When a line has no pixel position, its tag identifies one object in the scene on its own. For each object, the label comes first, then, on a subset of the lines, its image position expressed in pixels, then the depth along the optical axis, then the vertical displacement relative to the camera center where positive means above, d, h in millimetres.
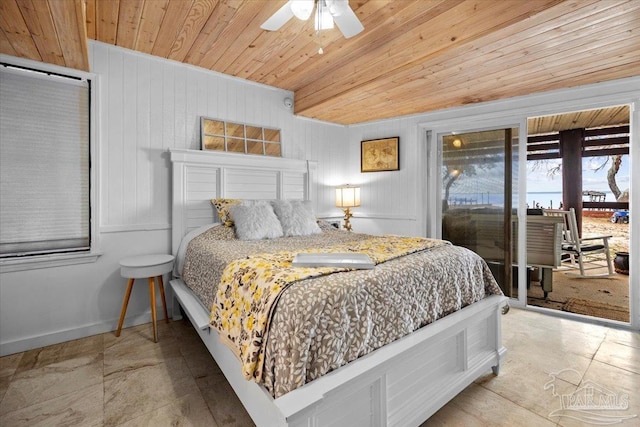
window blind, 2256 +356
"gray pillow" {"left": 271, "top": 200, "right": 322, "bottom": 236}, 2994 -85
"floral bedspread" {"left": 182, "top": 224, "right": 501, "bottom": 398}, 1178 -458
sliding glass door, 3443 +162
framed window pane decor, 3195 +807
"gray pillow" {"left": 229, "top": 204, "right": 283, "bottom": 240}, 2724 -115
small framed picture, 4141 +771
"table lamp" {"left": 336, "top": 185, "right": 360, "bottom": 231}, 4250 +163
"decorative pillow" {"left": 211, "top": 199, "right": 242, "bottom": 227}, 2934 +20
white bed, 1169 -792
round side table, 2422 -483
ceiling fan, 1740 +1171
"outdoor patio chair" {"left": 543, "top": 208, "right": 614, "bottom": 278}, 4281 -531
